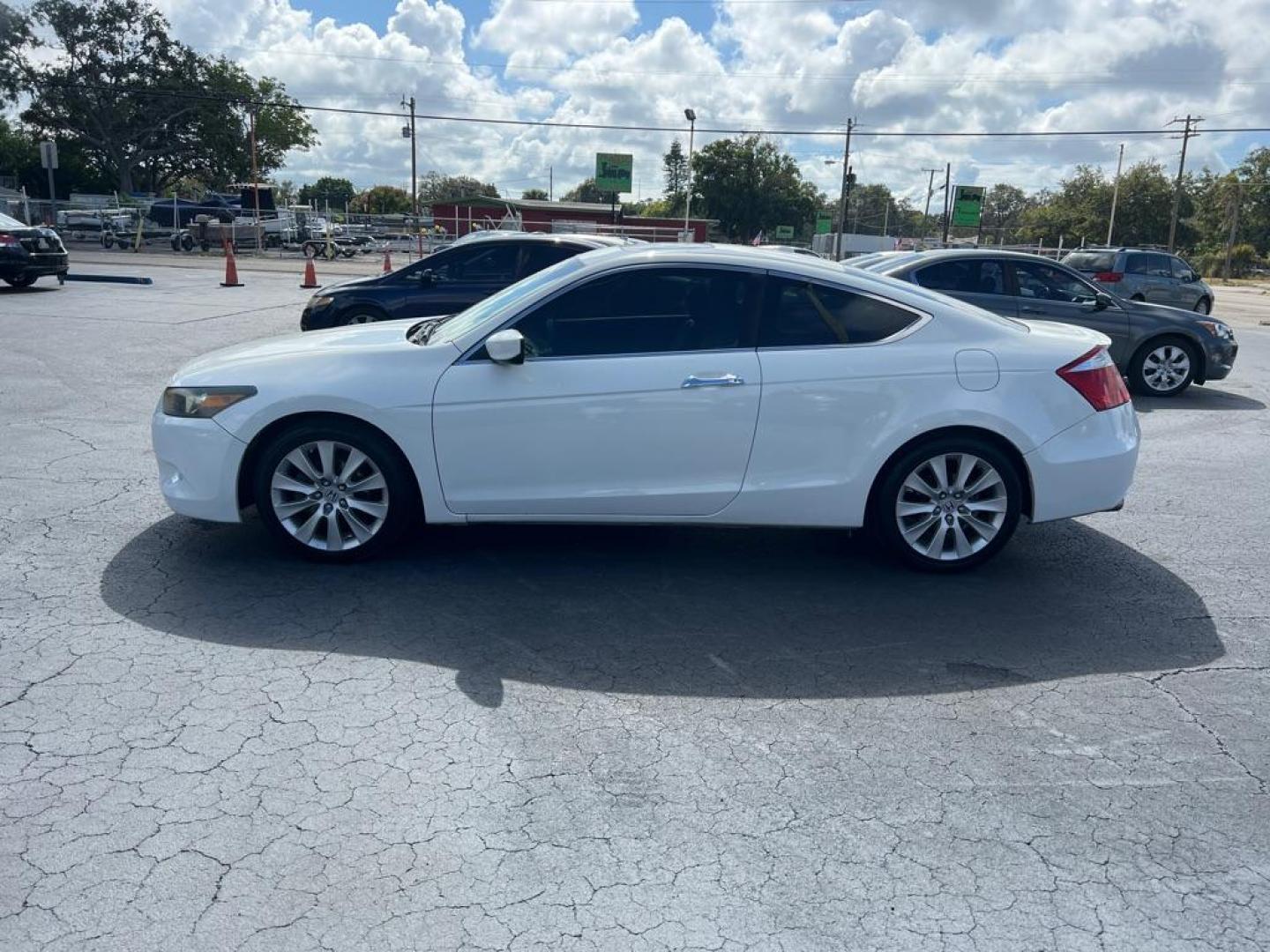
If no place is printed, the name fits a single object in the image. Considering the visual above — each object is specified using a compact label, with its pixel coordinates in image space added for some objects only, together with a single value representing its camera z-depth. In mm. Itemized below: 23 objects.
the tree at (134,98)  59938
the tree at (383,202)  103312
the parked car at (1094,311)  11141
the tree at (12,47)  58219
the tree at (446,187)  120188
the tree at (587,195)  125069
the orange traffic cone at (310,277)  22109
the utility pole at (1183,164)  64500
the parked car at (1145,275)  20234
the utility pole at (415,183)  57662
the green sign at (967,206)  51719
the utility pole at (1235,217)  67000
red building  42113
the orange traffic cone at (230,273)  22250
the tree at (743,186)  82000
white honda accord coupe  5012
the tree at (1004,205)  132625
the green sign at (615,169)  56969
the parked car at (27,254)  18438
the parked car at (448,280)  11406
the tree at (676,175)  89500
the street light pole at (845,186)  57000
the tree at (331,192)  101125
